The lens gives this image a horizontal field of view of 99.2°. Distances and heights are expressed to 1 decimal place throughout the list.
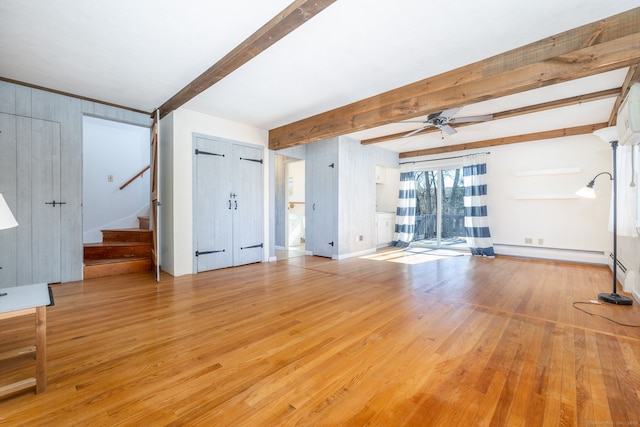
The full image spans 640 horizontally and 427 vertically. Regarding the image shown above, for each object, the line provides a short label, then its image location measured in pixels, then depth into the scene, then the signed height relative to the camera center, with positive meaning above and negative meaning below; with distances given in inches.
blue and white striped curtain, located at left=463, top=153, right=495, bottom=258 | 224.9 +4.4
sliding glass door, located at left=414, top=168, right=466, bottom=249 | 255.1 +5.2
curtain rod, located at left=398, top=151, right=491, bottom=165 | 231.1 +50.5
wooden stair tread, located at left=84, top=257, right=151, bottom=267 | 157.7 -28.1
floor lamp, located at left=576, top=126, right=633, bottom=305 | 111.5 +1.8
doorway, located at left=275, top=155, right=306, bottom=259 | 265.6 +7.1
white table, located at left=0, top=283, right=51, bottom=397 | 52.7 -20.4
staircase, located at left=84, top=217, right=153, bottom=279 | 156.8 -25.1
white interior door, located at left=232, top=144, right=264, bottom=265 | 184.5 +6.4
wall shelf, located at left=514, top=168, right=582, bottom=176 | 195.3 +30.4
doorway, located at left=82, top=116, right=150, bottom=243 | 204.5 +31.0
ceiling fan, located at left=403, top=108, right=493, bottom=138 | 136.8 +48.7
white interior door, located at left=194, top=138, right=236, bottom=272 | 167.2 +5.4
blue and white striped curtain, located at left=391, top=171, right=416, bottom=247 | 267.0 +2.7
